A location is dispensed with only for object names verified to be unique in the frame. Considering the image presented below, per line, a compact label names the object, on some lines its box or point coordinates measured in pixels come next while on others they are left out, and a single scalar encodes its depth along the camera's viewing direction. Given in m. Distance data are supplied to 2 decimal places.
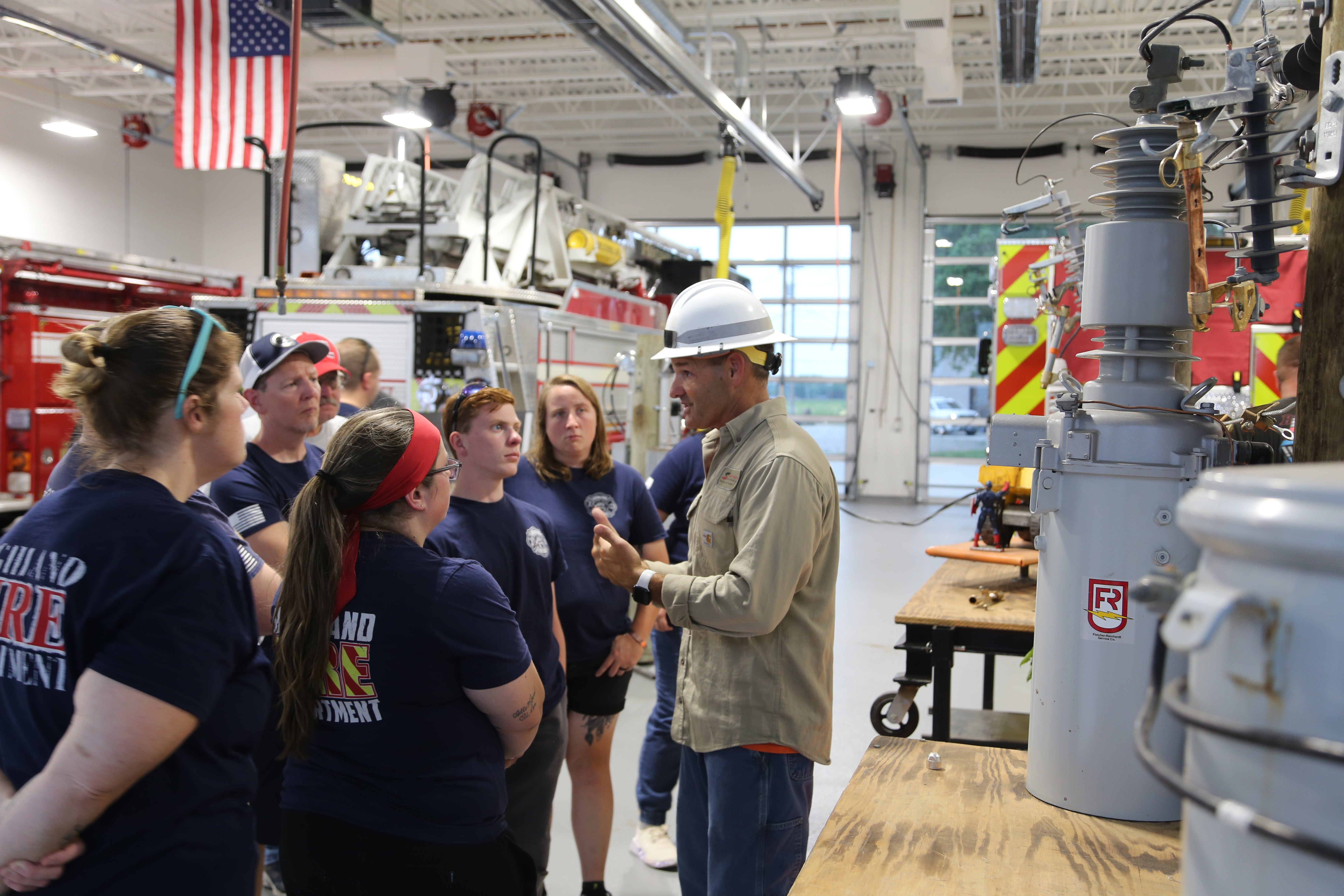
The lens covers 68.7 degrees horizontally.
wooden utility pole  1.43
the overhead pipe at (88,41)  9.19
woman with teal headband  1.41
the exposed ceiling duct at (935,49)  8.24
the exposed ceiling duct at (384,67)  10.41
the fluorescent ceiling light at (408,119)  9.67
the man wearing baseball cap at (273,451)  2.73
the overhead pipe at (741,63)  9.02
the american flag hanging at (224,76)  6.53
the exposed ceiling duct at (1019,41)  8.19
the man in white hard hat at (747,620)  2.01
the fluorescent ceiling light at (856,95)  9.59
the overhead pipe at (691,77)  5.93
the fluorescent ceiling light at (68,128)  12.60
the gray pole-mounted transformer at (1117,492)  1.51
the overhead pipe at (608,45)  6.77
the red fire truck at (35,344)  7.18
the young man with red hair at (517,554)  2.72
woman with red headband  1.79
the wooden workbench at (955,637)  2.99
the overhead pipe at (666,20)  7.27
